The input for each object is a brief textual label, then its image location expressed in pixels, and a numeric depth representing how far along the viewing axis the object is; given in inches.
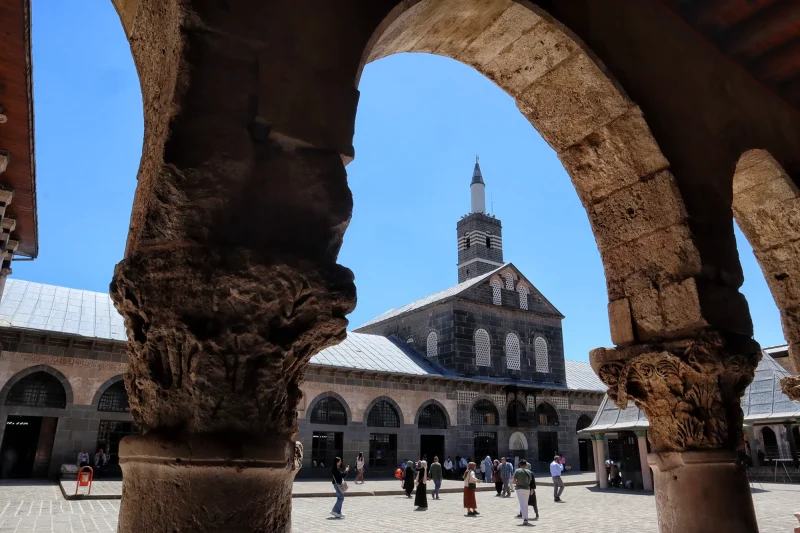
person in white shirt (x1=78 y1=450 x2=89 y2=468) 545.6
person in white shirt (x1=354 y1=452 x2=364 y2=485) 653.3
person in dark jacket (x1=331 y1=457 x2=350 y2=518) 382.3
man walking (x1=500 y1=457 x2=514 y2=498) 569.6
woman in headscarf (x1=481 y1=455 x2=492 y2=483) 741.6
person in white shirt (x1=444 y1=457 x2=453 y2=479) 788.0
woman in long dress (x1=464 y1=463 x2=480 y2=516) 404.5
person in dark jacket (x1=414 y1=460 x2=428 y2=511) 439.8
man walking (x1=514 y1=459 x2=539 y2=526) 370.0
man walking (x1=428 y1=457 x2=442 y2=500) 536.1
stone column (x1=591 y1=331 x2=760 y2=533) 123.1
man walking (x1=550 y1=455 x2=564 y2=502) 514.6
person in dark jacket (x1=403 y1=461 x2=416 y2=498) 517.0
